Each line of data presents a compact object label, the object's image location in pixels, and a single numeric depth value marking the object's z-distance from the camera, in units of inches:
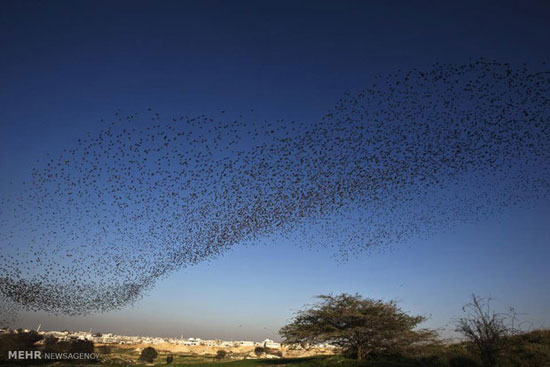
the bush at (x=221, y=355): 2705.2
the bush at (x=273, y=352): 3110.7
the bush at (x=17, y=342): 1455.0
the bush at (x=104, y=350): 2575.5
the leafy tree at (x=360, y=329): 1098.1
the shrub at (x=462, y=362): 798.7
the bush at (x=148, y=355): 2254.9
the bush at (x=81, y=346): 1749.5
